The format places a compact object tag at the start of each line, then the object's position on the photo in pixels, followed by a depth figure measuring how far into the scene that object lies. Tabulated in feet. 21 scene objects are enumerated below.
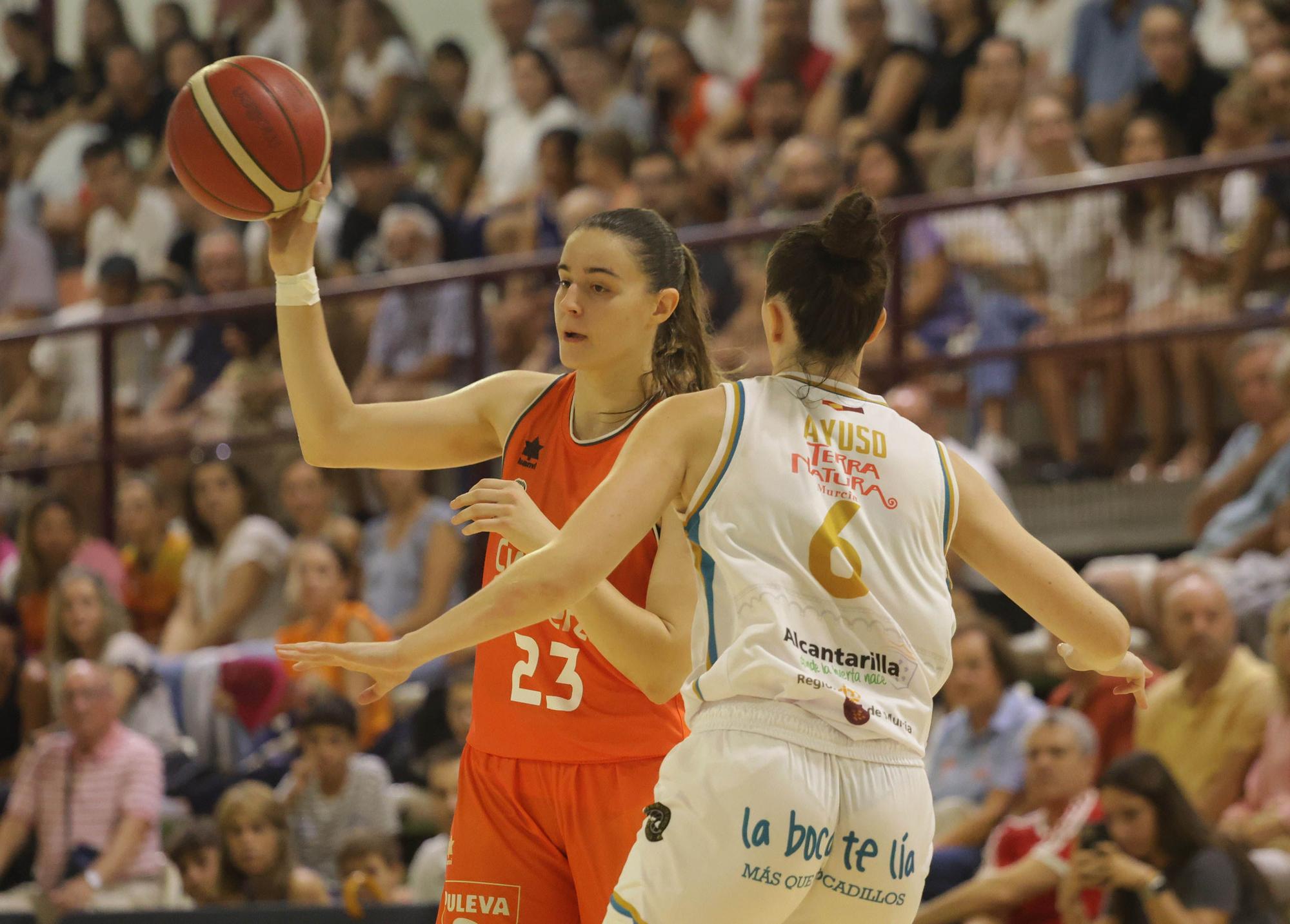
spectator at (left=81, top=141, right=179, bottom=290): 75.45
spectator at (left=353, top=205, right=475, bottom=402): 56.02
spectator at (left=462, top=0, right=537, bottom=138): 73.03
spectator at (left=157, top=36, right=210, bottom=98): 81.70
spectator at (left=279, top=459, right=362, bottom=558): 55.48
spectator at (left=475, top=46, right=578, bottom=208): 67.67
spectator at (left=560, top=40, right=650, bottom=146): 65.99
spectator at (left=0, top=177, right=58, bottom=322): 76.89
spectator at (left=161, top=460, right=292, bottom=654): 56.32
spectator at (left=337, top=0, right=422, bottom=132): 76.45
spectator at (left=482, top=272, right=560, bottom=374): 54.29
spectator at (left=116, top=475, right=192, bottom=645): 59.19
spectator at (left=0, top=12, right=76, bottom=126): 87.80
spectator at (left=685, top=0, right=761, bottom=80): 67.32
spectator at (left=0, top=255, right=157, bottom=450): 62.02
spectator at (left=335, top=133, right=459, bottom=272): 65.99
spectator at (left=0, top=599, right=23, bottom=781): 56.57
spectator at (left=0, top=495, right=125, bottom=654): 58.70
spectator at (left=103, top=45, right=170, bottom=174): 82.54
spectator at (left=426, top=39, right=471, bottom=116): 76.35
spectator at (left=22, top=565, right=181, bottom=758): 54.53
